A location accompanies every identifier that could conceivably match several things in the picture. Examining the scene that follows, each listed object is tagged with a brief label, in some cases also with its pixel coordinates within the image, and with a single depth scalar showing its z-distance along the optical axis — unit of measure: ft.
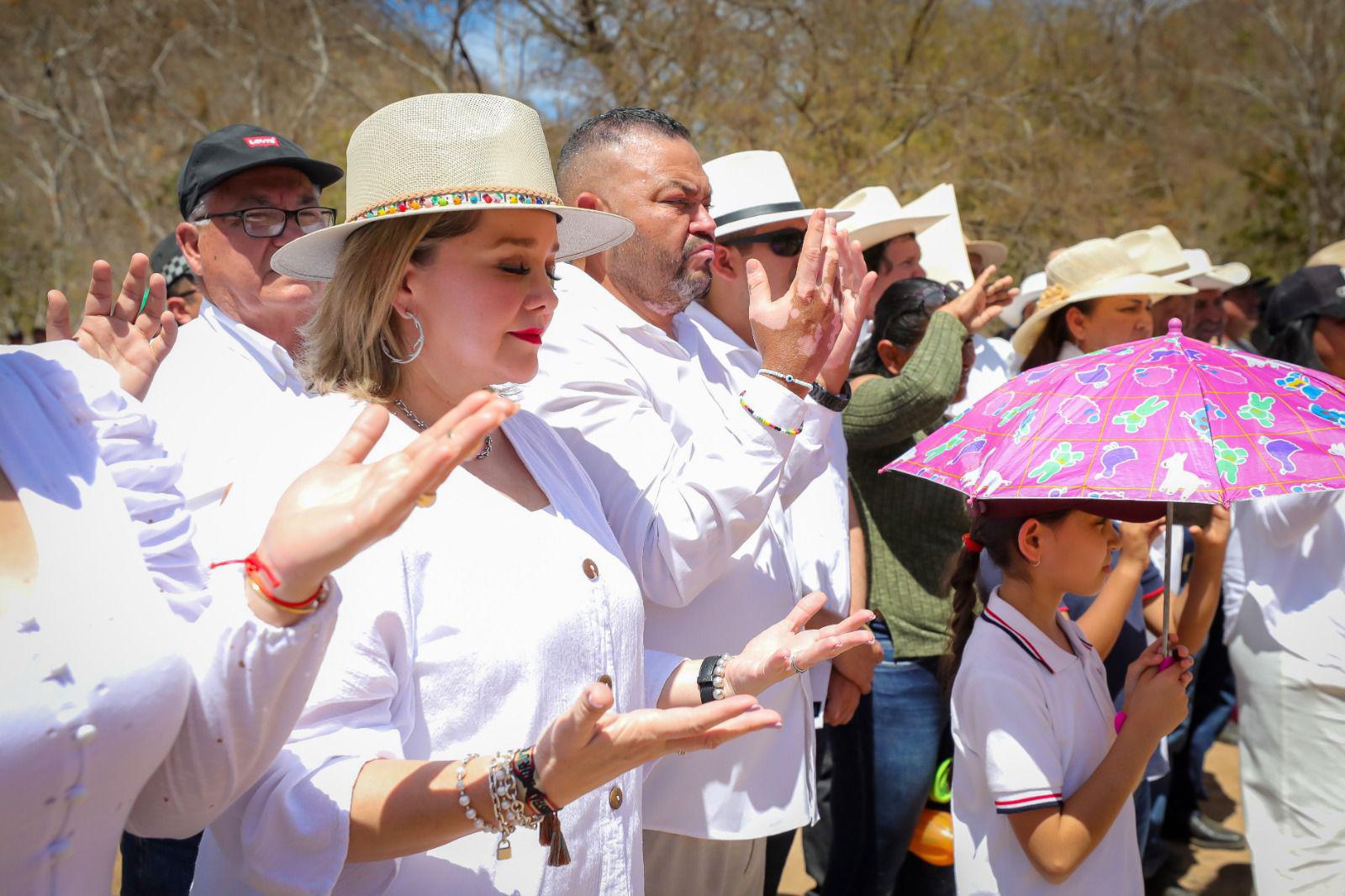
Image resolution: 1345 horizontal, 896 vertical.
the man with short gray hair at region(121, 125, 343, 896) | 9.68
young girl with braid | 7.47
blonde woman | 4.90
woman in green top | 11.35
